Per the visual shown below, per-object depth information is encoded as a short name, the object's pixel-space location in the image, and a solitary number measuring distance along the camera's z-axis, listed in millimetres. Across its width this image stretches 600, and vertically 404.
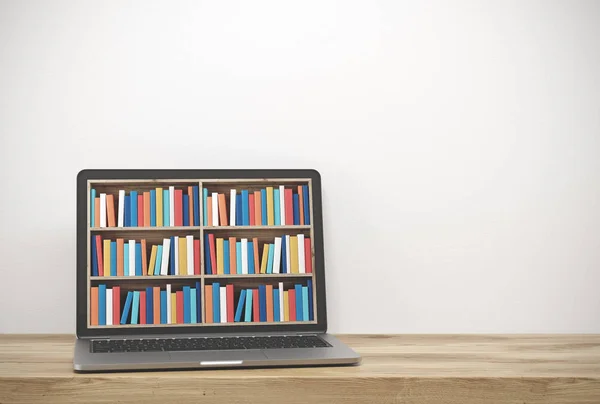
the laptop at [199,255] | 1530
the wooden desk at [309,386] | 1080
